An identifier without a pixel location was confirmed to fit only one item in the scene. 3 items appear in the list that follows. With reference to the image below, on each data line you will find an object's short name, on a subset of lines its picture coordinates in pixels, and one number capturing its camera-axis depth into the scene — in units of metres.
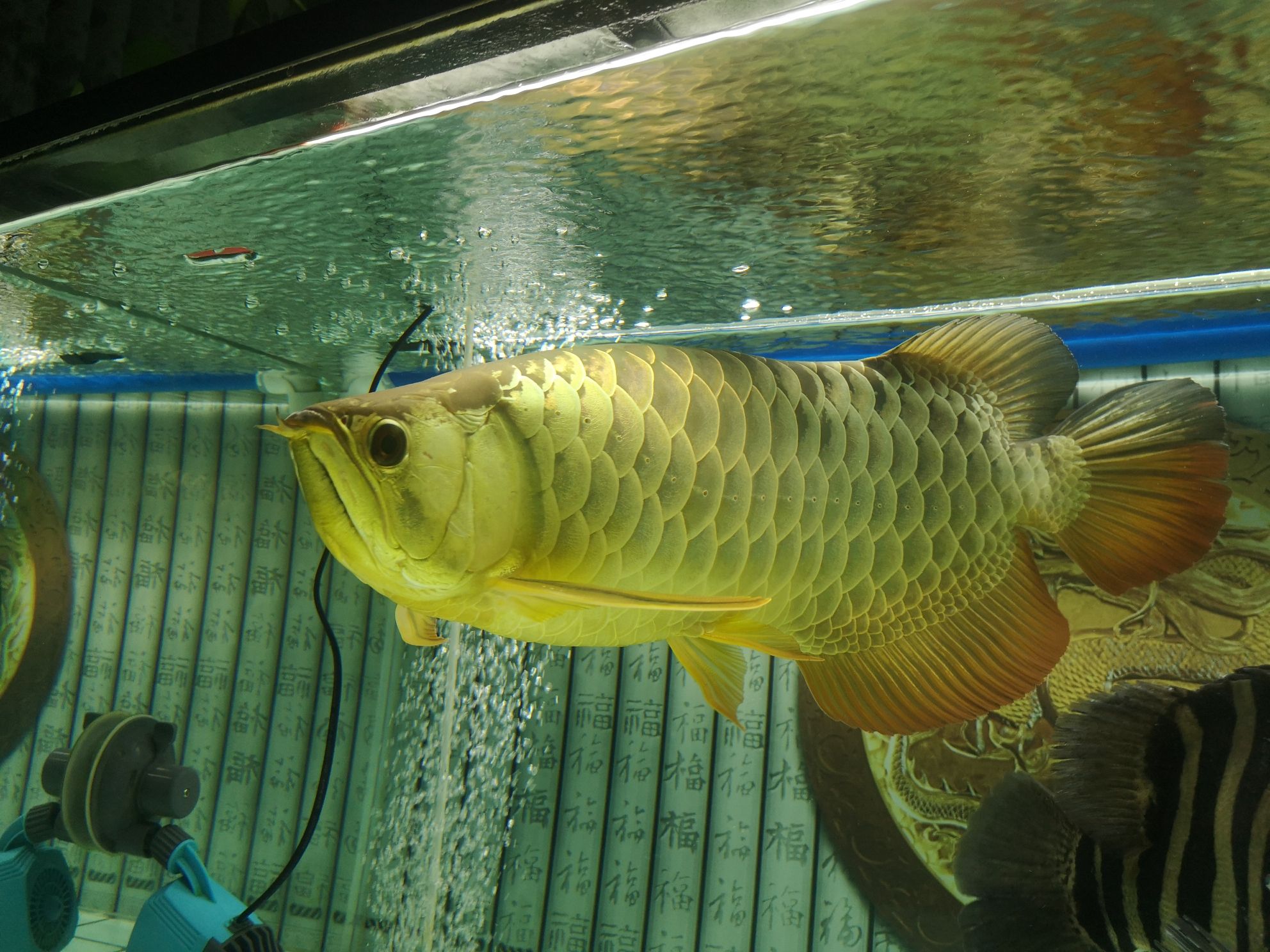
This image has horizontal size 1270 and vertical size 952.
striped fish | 0.49
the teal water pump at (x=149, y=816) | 1.10
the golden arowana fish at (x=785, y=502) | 0.34
